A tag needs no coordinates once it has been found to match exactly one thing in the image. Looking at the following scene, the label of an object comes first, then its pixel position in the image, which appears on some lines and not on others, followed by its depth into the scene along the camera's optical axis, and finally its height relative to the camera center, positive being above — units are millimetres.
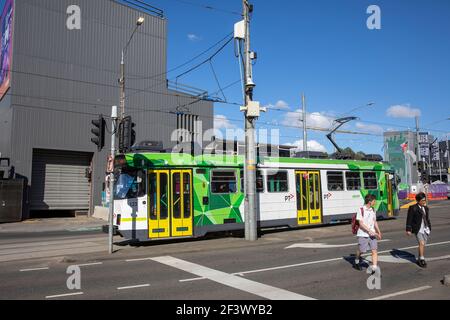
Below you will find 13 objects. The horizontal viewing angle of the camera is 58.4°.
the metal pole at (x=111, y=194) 12094 +178
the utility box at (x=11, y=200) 26516 +87
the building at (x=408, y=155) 80394 +8727
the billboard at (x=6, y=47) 29125 +11767
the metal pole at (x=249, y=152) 14617 +1694
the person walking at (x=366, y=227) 8664 -658
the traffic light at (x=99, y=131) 12391 +2126
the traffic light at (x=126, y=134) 11938 +1986
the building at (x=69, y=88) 28297 +8552
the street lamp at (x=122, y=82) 22578 +6671
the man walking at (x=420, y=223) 9266 -633
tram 13414 +224
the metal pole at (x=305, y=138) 30422 +4503
